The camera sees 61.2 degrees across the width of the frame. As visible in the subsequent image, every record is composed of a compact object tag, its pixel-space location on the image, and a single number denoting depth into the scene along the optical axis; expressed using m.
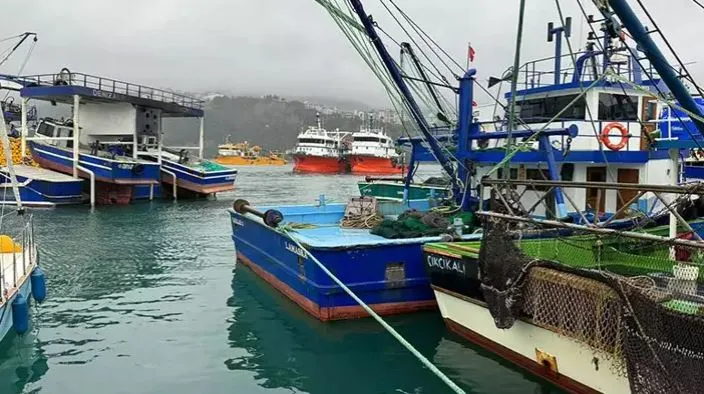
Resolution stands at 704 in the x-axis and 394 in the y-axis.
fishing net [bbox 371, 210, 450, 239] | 11.22
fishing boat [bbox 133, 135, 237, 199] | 35.25
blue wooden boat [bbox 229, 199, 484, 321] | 9.85
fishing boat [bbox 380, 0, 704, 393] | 5.64
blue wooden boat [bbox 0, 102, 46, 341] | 8.63
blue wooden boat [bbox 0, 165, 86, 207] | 29.39
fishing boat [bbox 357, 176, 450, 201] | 21.14
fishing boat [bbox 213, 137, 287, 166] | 108.75
